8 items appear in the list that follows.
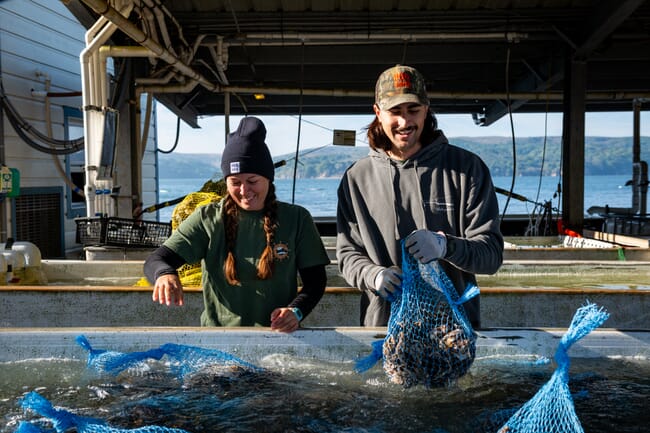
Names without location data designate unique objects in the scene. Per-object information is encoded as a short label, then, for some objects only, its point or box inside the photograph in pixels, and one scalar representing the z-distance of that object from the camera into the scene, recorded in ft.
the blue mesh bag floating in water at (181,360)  8.91
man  8.25
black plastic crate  23.53
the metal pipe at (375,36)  31.78
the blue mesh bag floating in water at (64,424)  6.64
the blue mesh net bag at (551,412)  6.64
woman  9.38
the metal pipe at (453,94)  39.06
